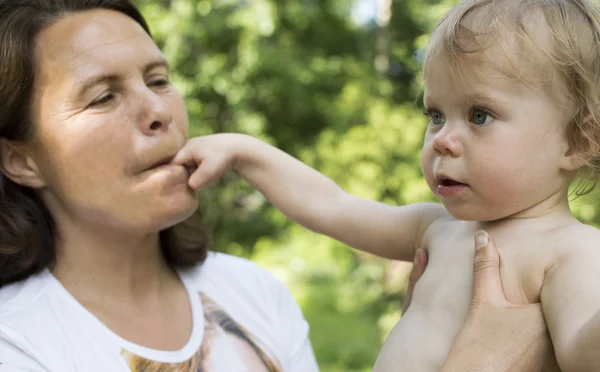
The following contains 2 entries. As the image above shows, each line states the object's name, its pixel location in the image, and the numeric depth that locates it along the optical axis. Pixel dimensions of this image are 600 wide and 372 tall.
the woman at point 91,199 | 0.85
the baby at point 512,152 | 0.75
